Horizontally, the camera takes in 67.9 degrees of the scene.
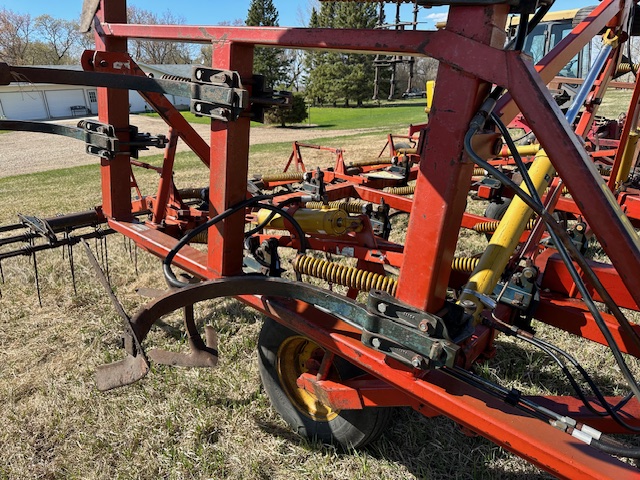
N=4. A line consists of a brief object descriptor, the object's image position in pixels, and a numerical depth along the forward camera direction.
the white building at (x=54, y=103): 34.41
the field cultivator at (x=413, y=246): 1.23
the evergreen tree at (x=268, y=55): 35.38
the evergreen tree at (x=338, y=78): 36.53
